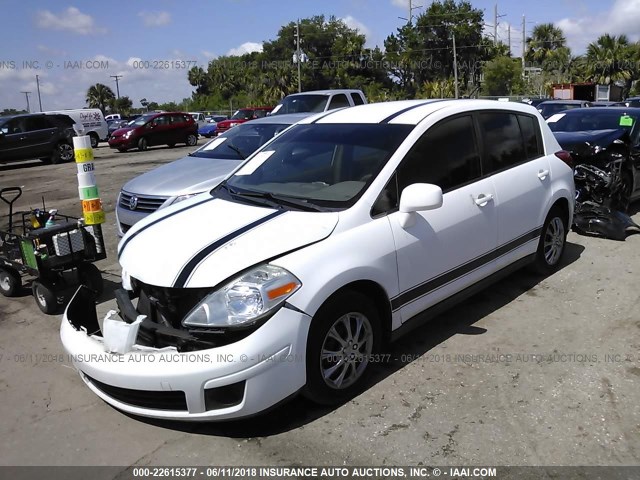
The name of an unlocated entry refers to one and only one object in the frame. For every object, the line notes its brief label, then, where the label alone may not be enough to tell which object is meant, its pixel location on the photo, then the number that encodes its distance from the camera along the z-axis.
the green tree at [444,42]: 64.38
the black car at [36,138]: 18.95
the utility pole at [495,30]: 67.96
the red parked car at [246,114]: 28.19
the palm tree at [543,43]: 63.38
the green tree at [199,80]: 83.00
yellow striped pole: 5.52
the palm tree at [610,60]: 45.81
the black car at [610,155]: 7.41
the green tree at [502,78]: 51.78
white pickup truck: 13.37
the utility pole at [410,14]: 60.59
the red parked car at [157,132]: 22.67
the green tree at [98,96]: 73.75
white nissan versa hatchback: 3.00
